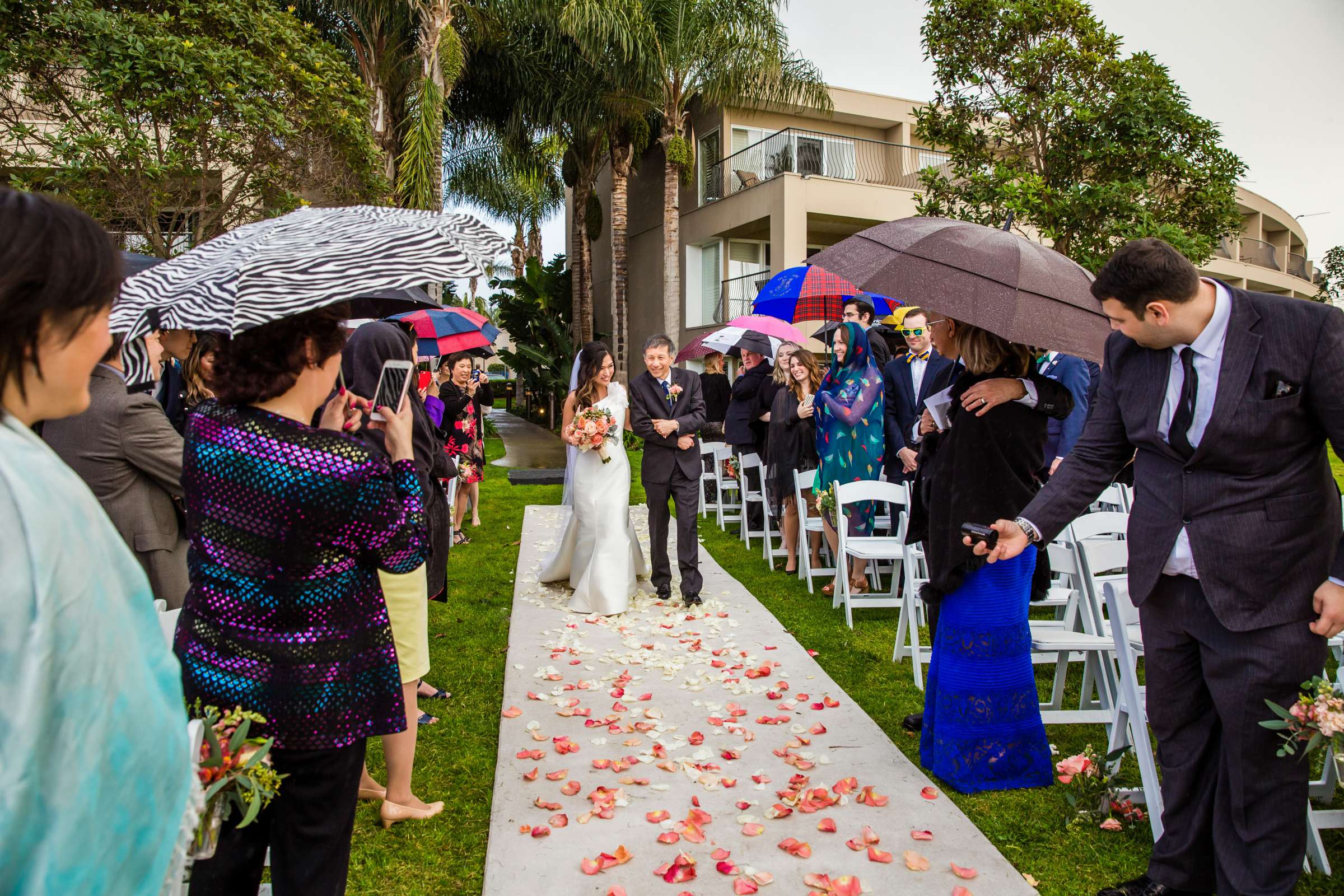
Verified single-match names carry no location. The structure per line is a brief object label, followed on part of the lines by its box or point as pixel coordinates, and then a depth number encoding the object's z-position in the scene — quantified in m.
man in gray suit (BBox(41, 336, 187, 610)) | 3.64
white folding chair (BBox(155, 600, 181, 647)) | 2.82
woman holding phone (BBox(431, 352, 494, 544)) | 10.62
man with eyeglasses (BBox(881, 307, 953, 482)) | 7.65
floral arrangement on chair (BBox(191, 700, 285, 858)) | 1.97
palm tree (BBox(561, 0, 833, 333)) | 18.55
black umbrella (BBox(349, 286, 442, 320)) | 4.08
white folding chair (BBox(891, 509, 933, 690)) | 5.70
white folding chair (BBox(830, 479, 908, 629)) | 6.72
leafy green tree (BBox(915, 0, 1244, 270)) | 12.36
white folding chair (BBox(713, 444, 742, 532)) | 11.69
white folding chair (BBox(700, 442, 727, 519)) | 12.38
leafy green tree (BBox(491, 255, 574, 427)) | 27.23
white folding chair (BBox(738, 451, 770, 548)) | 10.22
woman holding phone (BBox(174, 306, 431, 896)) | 2.22
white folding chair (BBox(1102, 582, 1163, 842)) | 3.62
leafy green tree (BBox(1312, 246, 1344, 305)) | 50.25
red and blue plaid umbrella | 11.20
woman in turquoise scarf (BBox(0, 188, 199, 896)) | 1.19
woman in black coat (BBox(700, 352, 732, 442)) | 12.51
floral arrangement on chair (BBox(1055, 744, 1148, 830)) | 3.88
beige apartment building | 20.88
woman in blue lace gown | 4.11
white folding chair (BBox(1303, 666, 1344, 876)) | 3.42
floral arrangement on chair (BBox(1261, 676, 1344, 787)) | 2.53
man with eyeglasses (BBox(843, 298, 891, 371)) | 8.65
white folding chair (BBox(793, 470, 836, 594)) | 8.37
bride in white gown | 7.55
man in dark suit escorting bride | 7.73
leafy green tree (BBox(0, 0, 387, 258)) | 9.34
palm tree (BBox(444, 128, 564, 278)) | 24.50
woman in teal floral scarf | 7.78
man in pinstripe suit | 2.84
